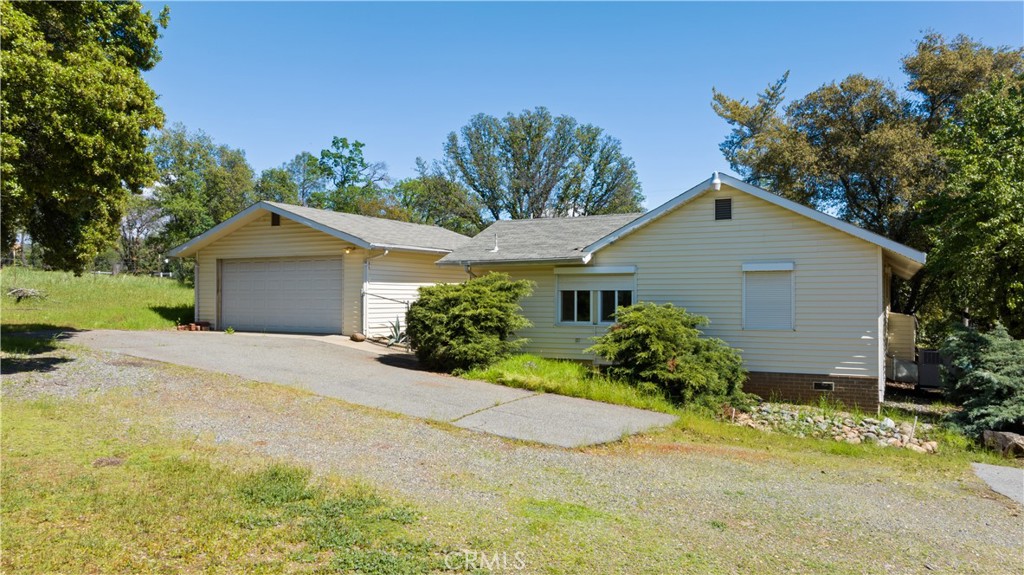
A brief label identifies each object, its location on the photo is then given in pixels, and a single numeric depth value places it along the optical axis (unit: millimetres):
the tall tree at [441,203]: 49312
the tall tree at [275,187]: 47031
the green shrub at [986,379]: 9945
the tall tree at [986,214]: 11797
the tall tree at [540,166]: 50406
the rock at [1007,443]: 9039
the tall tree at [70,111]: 9156
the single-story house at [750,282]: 12500
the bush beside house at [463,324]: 13312
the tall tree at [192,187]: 40219
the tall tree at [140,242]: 55031
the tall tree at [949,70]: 19266
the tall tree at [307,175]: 50938
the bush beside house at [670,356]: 11492
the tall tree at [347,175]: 48031
